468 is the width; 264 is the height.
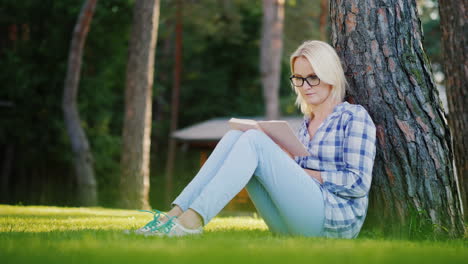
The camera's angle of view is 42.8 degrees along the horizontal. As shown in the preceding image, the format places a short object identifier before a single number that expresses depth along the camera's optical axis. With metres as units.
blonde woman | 3.54
